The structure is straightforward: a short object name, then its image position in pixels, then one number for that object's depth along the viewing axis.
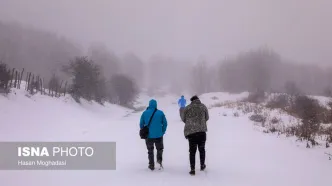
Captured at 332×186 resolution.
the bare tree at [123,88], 59.46
